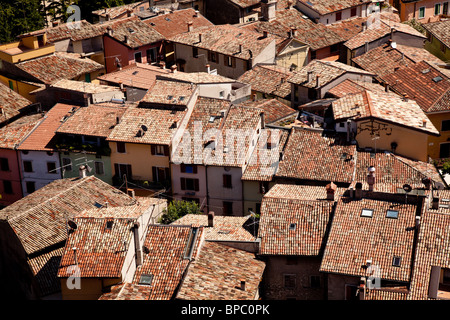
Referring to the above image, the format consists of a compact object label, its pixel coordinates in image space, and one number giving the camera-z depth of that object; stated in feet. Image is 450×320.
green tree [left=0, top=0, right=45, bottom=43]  311.06
